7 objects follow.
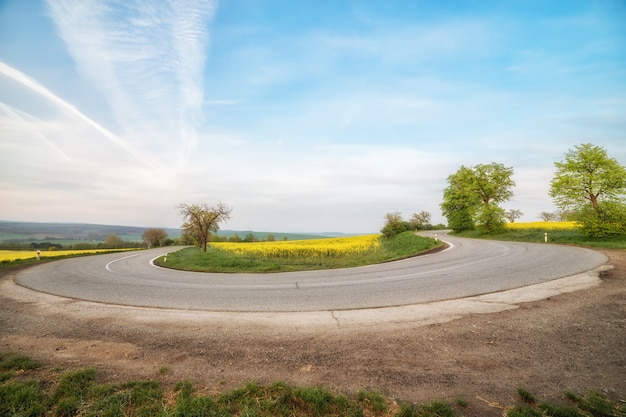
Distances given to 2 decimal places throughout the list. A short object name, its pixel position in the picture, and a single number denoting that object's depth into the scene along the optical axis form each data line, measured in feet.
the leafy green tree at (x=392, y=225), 126.72
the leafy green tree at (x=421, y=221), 206.28
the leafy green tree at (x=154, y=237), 199.52
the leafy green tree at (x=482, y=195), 108.06
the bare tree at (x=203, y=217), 92.17
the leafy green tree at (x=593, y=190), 66.95
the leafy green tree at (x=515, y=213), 249.34
